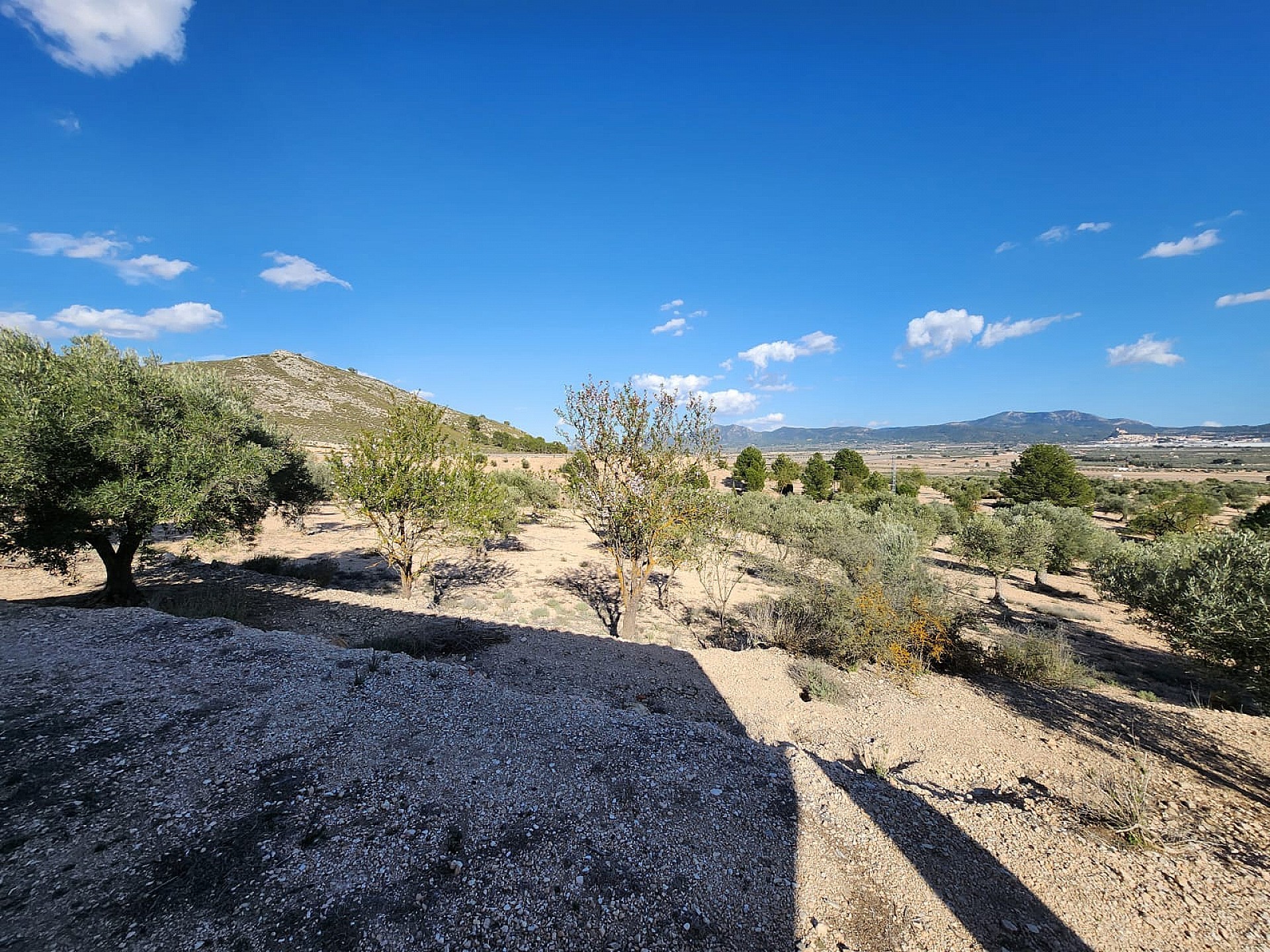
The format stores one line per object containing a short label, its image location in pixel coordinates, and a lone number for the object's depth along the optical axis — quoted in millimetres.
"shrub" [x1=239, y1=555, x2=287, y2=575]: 16391
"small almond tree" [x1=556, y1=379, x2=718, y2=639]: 11633
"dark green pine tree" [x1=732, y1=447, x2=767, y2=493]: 51719
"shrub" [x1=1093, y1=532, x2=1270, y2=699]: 7965
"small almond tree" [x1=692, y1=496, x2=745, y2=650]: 12336
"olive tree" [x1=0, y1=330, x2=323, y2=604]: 8891
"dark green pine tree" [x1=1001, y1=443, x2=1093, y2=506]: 36219
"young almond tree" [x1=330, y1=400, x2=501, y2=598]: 12766
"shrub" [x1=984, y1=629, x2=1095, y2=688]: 10430
